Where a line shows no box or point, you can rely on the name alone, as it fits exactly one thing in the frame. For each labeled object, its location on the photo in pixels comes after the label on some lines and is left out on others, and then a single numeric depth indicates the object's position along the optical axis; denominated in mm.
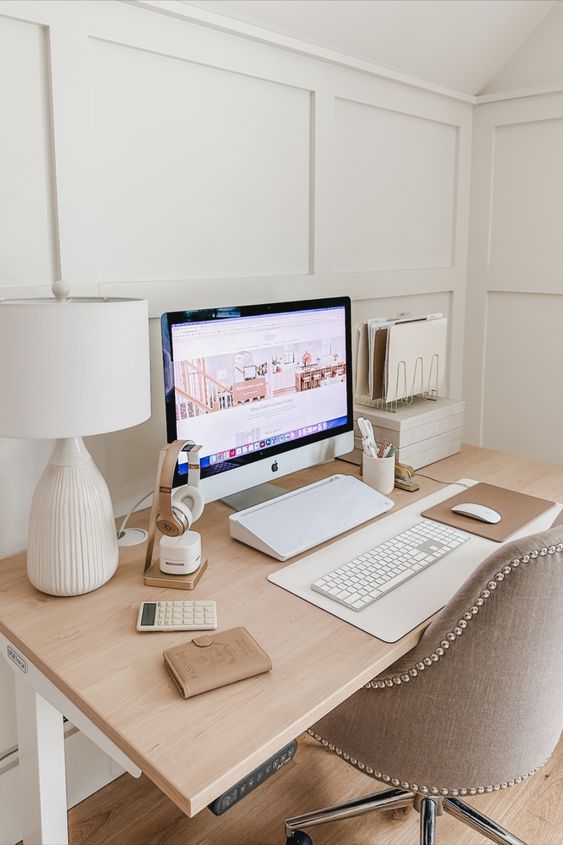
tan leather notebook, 968
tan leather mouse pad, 1487
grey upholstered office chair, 1000
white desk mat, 1146
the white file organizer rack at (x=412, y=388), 1905
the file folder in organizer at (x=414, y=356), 1867
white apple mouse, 1518
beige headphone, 1233
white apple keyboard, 1212
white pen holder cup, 1688
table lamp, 1071
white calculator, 1117
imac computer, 1387
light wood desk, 869
